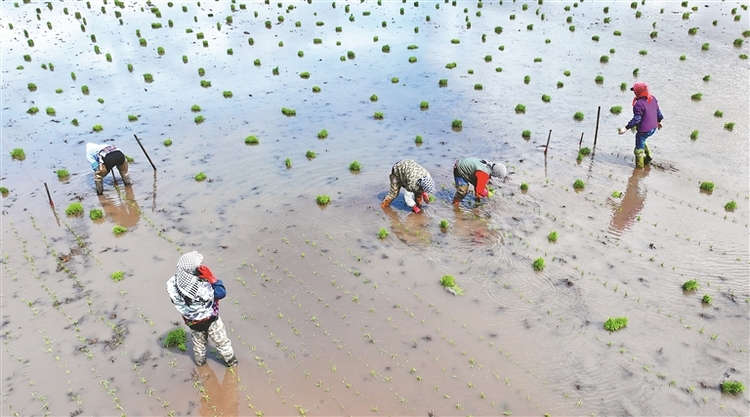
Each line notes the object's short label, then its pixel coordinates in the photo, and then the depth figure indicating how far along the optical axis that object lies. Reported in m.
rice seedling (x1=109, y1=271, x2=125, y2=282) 10.70
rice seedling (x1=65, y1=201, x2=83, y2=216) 13.26
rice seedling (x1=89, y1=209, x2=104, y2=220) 13.13
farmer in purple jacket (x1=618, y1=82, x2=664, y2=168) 13.16
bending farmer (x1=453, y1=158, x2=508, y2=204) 11.65
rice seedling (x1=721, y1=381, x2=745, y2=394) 7.55
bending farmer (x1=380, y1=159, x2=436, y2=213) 11.71
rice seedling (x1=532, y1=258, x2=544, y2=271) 10.48
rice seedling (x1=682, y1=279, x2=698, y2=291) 9.65
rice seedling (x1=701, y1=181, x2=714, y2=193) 13.10
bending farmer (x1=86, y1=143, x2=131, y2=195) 13.39
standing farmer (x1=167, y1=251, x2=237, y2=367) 6.68
